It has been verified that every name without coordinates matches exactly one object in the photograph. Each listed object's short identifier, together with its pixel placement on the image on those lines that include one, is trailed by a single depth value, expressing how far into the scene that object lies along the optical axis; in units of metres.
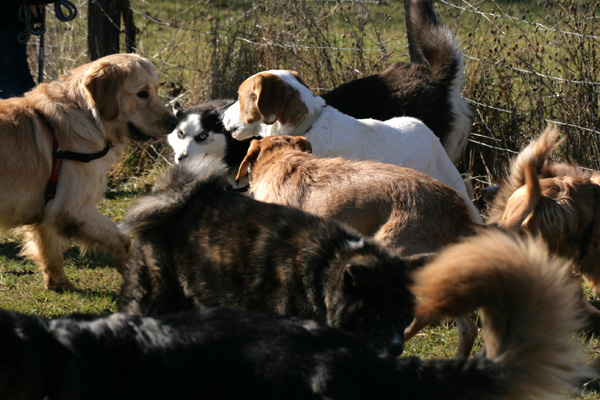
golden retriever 8.93
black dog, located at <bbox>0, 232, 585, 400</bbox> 4.01
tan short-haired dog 7.57
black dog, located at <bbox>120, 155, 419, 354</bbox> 5.82
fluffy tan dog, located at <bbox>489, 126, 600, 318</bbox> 7.30
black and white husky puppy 10.97
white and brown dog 9.99
